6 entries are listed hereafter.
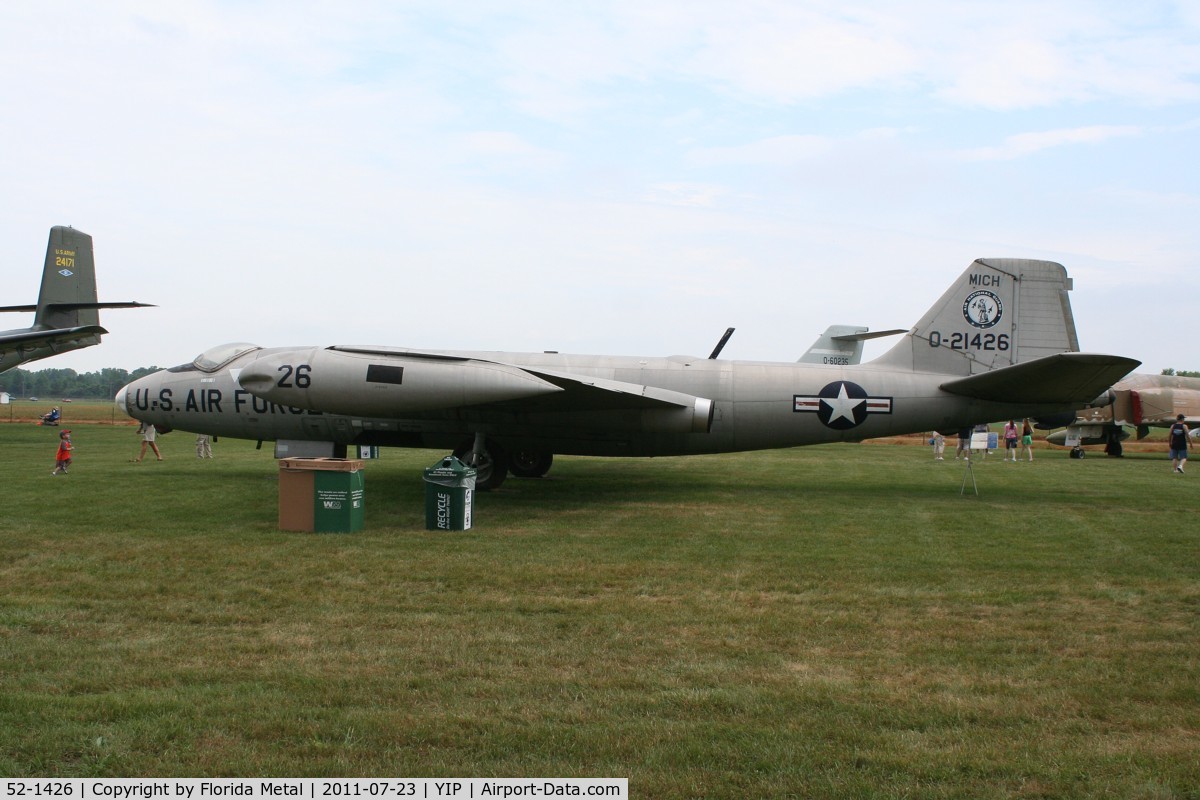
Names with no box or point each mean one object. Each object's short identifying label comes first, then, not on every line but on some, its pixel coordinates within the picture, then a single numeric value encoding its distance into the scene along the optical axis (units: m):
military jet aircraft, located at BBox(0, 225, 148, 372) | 31.05
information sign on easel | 17.33
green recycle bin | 11.89
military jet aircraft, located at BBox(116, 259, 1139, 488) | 14.96
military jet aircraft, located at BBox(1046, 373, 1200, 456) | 31.09
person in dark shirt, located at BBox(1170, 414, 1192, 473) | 23.11
